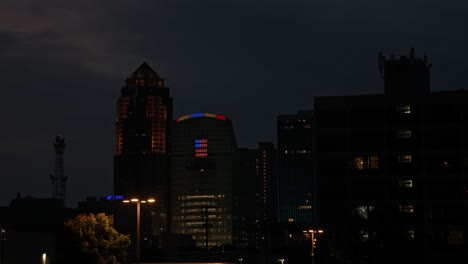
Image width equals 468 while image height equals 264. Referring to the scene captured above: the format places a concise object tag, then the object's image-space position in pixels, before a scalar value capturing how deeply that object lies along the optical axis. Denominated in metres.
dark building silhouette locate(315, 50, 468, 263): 118.81
